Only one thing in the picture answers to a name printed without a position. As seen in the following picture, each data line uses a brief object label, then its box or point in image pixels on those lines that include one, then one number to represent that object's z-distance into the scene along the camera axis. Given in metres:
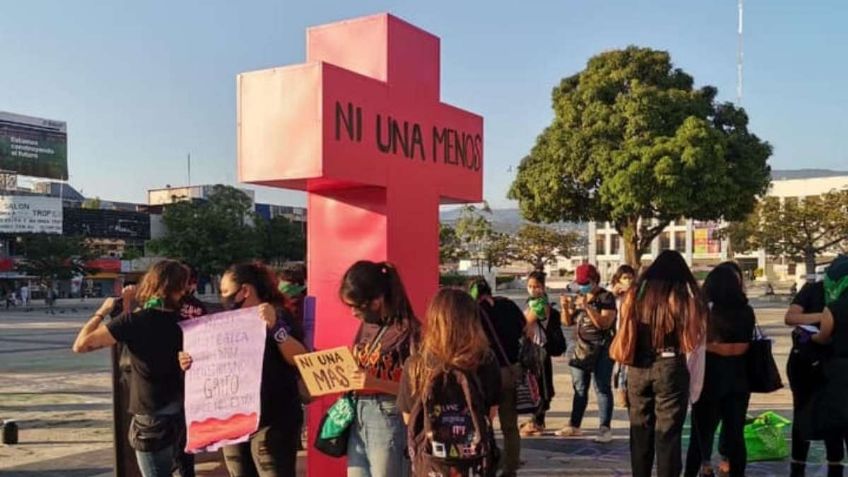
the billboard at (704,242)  83.38
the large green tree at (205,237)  44.62
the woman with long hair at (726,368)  5.22
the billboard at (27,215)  43.16
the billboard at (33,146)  50.44
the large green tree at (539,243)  66.00
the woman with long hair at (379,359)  3.37
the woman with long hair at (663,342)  4.59
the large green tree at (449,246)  56.95
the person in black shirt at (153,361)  3.74
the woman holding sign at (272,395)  3.66
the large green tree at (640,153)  24.17
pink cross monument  4.50
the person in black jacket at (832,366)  4.98
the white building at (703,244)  74.25
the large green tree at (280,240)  52.62
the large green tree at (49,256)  48.56
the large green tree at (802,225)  44.06
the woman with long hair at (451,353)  3.05
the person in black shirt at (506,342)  5.45
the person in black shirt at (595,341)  6.93
